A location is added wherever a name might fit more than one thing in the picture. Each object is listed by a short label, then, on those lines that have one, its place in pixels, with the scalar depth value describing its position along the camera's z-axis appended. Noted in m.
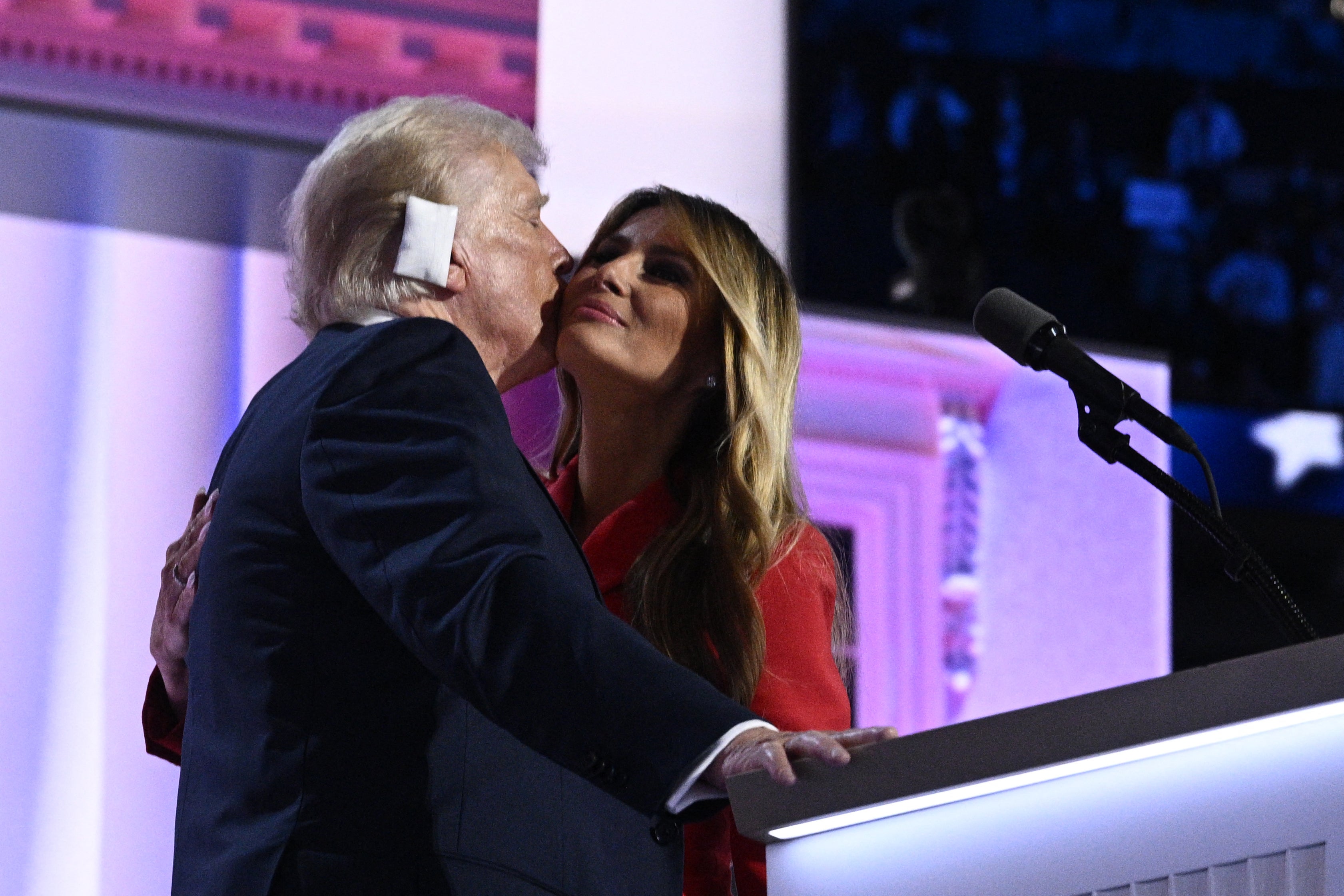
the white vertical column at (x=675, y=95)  8.25
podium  6.79
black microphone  7.22
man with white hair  6.85
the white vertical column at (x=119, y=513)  7.85
